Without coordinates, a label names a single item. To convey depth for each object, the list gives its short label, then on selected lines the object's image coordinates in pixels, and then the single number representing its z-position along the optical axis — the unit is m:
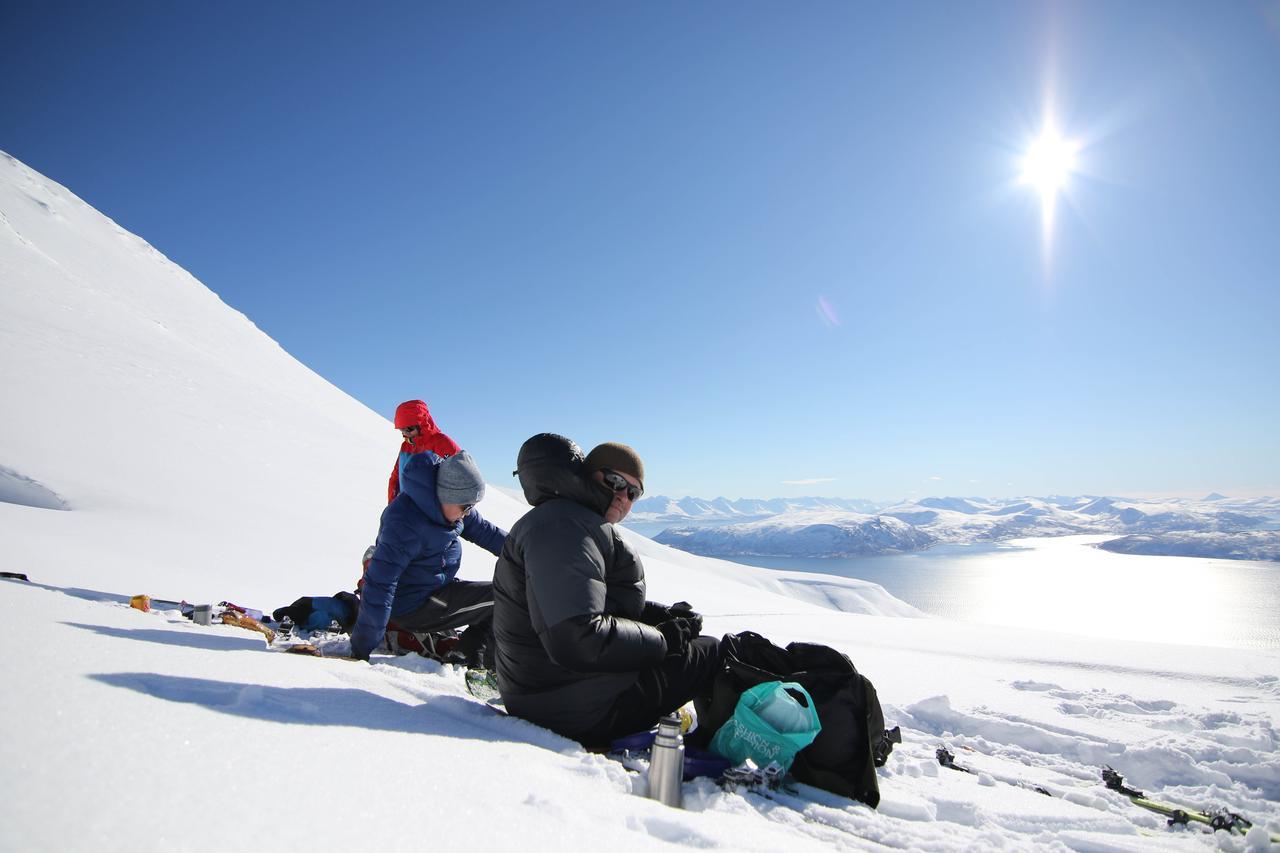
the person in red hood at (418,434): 5.57
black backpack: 2.45
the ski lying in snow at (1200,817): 2.47
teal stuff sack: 2.40
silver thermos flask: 2.06
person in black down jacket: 2.40
